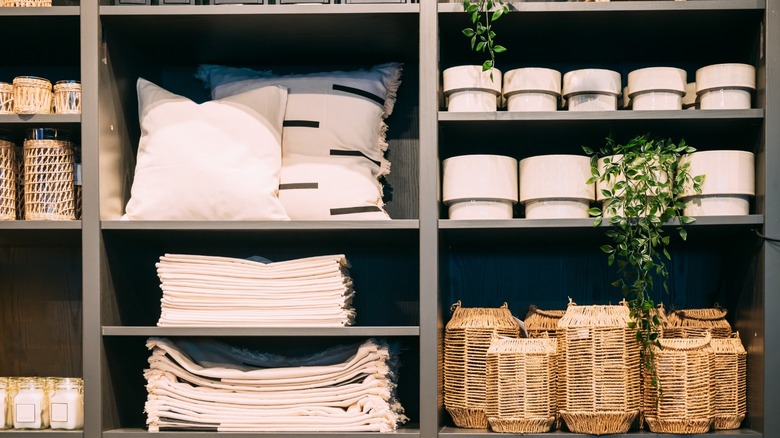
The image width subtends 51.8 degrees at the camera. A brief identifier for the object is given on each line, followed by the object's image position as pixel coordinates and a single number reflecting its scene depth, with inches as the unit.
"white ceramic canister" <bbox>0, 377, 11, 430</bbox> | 80.0
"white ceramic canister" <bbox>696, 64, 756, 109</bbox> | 77.6
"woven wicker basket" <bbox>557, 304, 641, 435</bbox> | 74.9
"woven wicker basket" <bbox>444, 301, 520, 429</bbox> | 78.1
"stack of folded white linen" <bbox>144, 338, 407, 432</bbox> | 78.2
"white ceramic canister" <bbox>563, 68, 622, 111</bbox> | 79.1
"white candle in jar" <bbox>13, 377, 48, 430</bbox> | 79.3
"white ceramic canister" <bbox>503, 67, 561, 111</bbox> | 79.7
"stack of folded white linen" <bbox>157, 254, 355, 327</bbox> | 79.5
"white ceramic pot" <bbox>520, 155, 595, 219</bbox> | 78.0
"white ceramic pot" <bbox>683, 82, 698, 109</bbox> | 83.5
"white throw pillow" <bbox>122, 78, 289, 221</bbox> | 78.8
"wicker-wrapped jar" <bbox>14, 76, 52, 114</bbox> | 80.4
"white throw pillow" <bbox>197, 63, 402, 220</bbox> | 82.3
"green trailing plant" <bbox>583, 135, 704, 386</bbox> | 75.0
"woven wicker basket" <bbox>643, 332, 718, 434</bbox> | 74.9
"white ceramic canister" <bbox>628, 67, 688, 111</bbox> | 78.7
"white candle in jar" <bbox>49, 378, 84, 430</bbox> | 79.2
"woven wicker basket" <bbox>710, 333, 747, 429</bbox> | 76.7
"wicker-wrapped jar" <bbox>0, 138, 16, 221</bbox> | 81.5
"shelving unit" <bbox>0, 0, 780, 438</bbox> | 76.7
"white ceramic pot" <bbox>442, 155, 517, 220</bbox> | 78.5
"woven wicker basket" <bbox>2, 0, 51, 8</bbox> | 81.4
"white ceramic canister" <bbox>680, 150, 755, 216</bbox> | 76.5
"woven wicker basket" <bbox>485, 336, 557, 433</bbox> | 75.5
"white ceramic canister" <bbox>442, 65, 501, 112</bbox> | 79.1
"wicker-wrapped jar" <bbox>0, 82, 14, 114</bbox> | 81.4
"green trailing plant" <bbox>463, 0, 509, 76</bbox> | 74.5
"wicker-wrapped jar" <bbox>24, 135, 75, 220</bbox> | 80.7
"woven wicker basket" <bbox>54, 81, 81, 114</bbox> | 80.7
